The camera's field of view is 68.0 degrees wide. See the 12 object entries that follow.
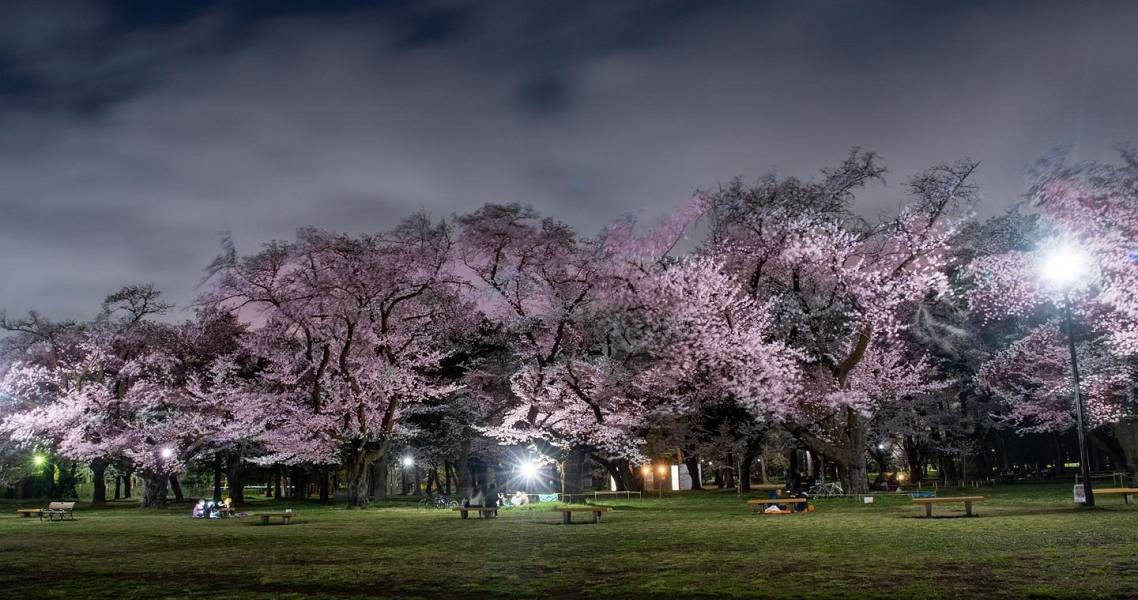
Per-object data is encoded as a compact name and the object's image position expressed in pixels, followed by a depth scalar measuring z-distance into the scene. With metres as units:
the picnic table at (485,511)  28.33
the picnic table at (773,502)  25.18
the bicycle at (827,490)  34.78
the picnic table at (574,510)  23.60
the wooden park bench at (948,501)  21.58
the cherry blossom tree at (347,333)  38.56
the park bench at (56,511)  32.31
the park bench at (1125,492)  23.08
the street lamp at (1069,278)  21.45
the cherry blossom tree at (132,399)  43.97
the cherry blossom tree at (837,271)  33.84
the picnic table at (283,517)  26.23
